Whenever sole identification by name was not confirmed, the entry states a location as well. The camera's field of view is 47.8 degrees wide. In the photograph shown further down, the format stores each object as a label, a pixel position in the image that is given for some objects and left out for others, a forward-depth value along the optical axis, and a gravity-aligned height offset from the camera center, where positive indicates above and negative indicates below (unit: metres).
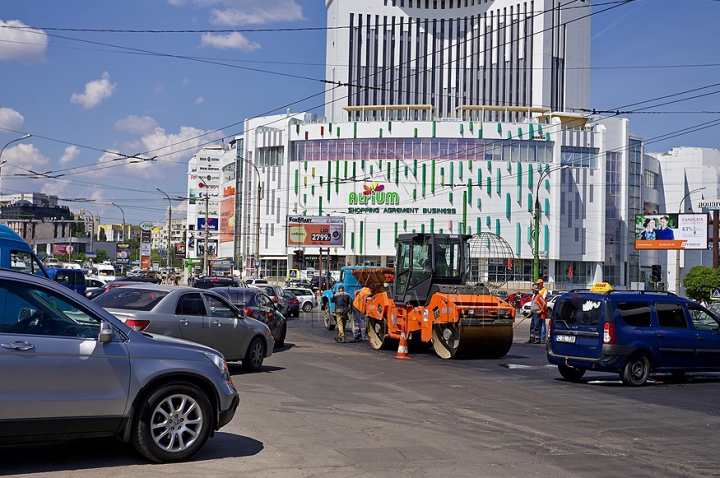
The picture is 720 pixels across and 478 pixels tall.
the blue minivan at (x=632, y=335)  14.48 -1.22
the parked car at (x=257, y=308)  19.72 -1.13
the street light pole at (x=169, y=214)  78.74 +4.87
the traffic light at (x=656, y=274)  39.53 -0.28
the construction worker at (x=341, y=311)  24.69 -1.44
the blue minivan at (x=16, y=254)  18.42 +0.13
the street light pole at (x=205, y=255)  67.69 +0.36
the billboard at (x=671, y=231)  54.41 +2.58
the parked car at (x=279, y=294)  30.34 -1.45
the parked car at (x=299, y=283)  65.14 -1.65
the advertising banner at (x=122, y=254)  98.61 +0.81
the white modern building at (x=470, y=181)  84.94 +9.10
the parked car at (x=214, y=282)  30.31 -0.78
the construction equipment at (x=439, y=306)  18.95 -1.00
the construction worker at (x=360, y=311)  23.72 -1.40
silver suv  6.24 -0.97
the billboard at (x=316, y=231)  71.06 +2.86
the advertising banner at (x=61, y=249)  101.77 +1.40
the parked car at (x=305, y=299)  48.56 -2.13
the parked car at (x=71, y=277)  36.62 -0.79
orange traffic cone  19.69 -2.08
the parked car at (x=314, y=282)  70.50 -1.69
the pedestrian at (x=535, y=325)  26.57 -1.93
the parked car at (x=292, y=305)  41.34 -2.16
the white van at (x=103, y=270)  64.81 -0.81
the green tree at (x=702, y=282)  43.38 -0.71
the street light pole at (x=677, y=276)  49.39 -0.50
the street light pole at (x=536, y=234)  48.52 +1.98
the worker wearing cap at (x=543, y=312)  26.05 -1.49
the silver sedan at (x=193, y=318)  13.24 -0.95
